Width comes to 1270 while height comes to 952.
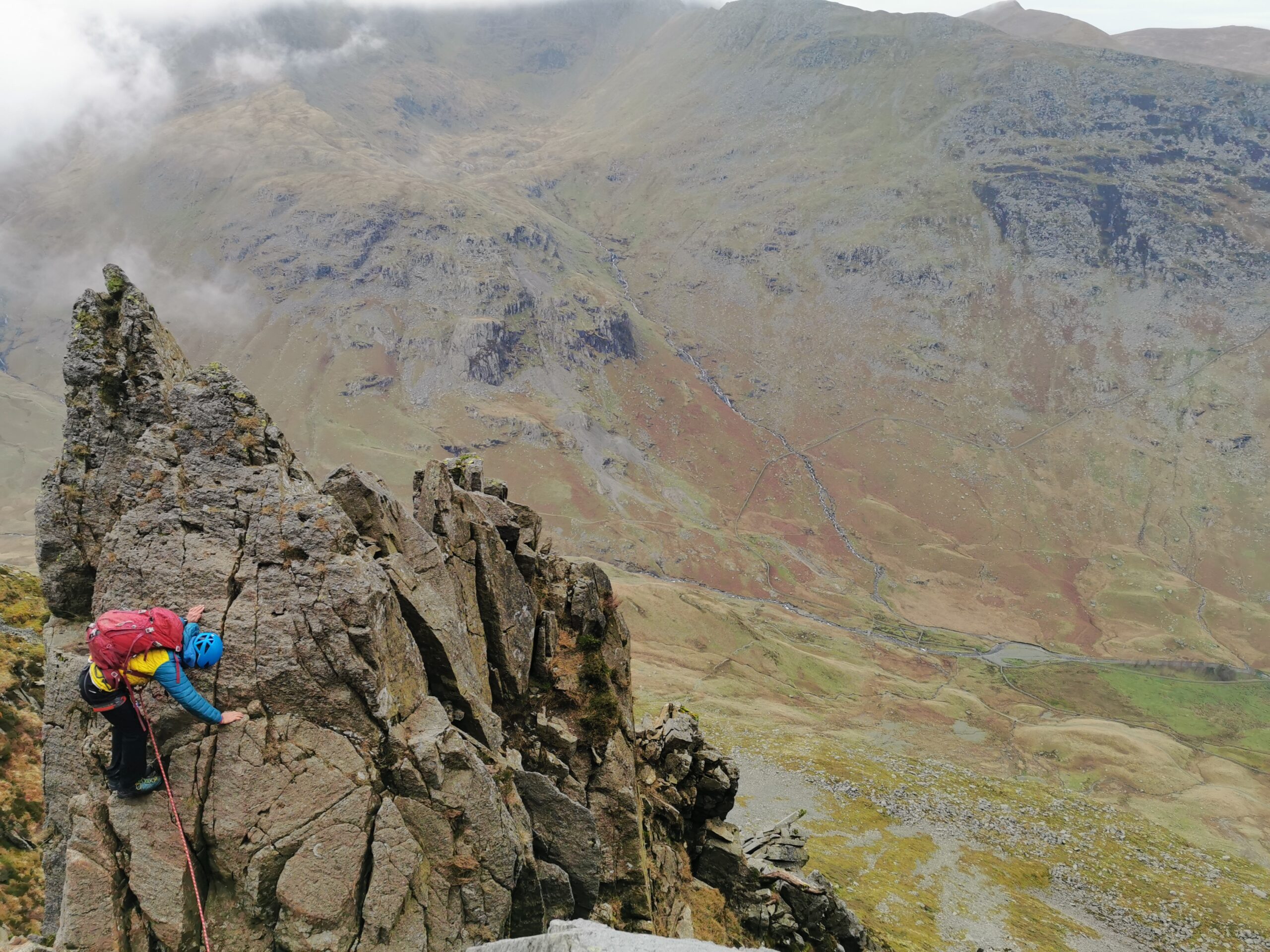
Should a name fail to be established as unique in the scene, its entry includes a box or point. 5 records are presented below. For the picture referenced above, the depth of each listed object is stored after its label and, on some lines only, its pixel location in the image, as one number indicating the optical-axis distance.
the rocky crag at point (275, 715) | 15.22
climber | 14.53
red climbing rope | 14.95
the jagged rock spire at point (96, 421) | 18.48
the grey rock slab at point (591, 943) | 15.60
